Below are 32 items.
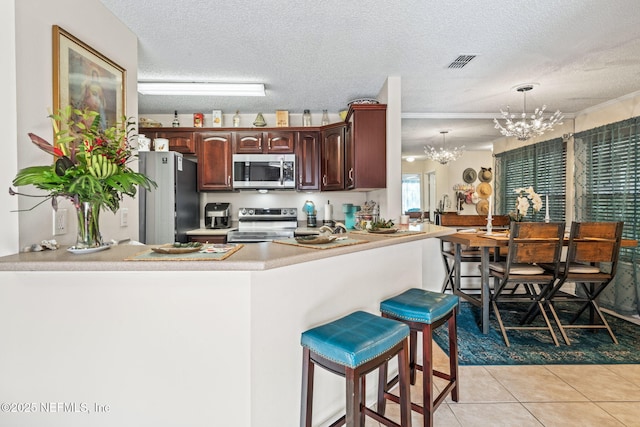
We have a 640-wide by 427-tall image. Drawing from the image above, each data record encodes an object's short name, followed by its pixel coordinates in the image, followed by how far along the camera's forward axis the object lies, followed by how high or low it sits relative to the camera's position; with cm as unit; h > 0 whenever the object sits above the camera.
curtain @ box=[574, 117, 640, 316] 356 +23
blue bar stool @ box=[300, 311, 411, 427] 125 -59
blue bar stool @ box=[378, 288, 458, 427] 165 -62
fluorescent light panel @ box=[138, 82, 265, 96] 323 +122
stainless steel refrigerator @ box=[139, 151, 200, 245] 332 +9
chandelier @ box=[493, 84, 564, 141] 367 +94
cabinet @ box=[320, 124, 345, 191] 391 +63
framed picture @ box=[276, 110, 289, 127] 424 +119
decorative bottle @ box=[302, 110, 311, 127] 429 +119
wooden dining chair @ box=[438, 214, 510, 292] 377 -52
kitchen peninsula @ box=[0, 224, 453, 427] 134 -56
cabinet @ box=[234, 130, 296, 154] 418 +87
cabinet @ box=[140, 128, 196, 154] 412 +91
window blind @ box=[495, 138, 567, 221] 475 +57
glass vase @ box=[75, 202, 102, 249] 148 -8
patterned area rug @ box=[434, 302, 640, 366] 254 -119
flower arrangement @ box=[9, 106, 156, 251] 136 +14
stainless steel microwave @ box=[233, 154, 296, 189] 414 +49
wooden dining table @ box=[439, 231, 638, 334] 298 -34
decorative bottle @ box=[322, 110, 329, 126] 431 +119
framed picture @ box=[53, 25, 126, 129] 169 +77
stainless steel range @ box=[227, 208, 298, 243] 404 -18
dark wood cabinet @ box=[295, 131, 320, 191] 420 +63
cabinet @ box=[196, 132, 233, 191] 416 +62
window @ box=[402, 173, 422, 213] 959 +52
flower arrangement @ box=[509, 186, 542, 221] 346 +4
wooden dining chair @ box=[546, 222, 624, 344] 290 -39
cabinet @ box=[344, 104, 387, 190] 336 +66
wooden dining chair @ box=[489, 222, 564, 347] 280 -38
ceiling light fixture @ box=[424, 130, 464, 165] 618 +102
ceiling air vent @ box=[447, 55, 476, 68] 280 +132
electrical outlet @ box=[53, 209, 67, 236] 167 -7
